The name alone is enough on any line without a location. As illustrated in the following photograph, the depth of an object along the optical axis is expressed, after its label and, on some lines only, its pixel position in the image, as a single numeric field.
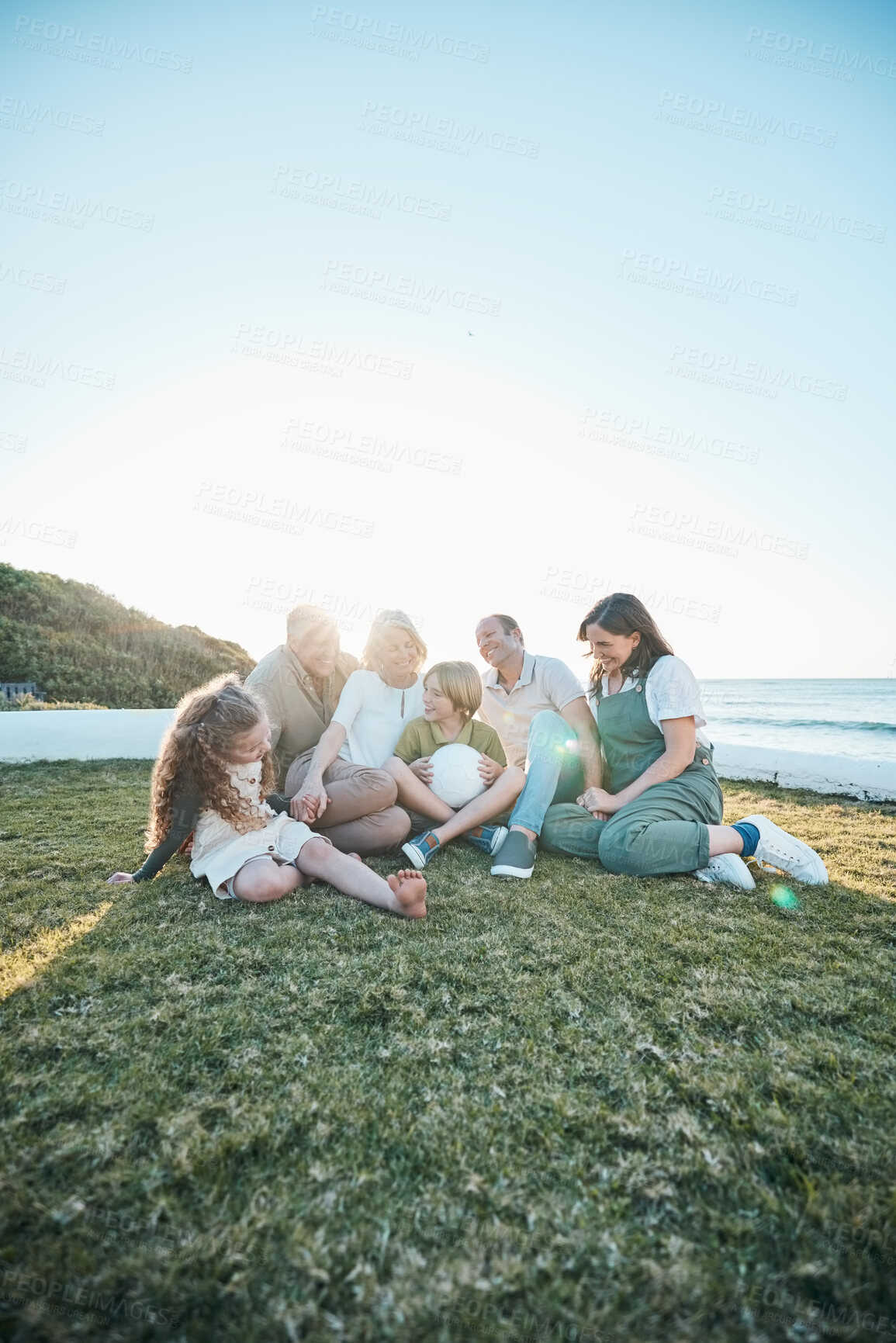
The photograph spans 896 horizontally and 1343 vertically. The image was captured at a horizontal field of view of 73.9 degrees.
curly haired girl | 3.10
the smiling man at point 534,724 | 3.94
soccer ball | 3.94
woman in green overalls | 3.52
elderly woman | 4.02
